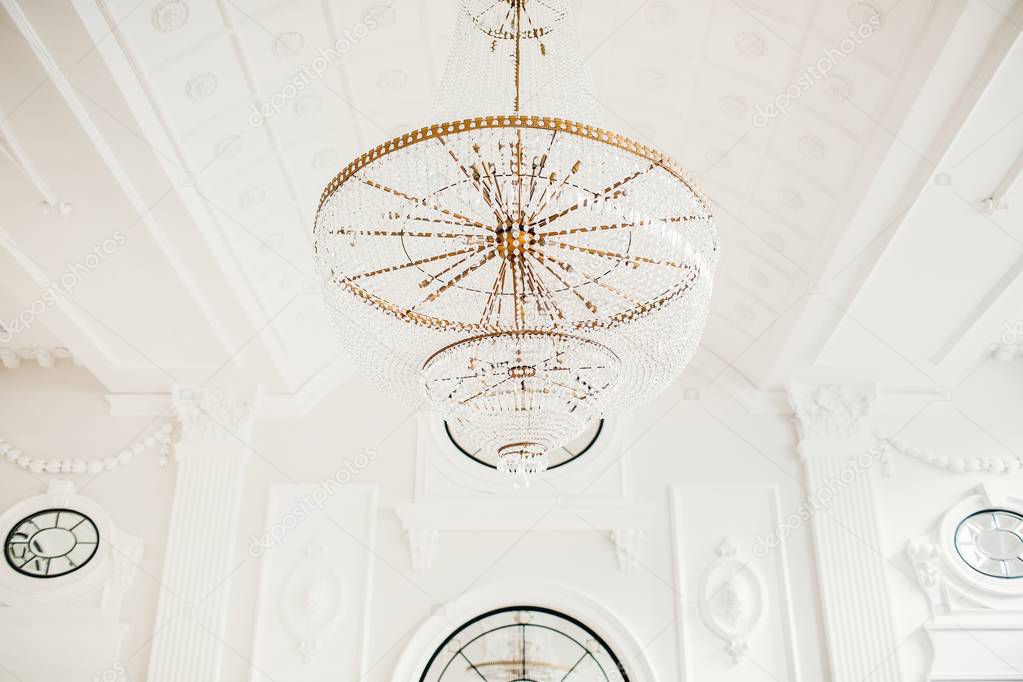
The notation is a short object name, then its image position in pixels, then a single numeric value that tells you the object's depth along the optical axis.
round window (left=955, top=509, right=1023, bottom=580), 6.63
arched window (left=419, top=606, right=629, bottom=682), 6.60
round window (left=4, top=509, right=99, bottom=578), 6.89
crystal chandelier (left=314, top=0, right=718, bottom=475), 3.04
